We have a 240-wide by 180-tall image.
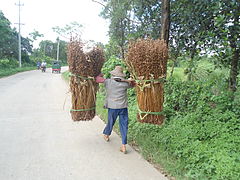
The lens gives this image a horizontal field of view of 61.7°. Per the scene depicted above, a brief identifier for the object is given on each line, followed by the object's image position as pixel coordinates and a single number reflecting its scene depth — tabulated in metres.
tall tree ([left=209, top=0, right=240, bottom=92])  2.98
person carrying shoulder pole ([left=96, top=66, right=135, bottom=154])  3.15
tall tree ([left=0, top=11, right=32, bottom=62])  17.41
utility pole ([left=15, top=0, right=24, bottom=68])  22.36
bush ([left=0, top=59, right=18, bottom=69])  18.48
